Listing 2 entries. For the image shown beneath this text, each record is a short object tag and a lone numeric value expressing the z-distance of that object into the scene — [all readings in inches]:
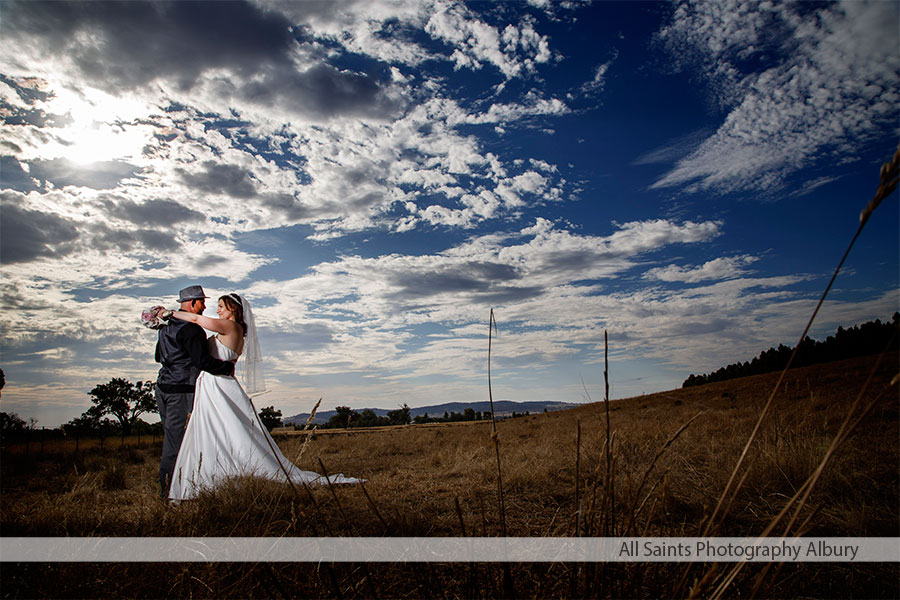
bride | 225.9
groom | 237.6
